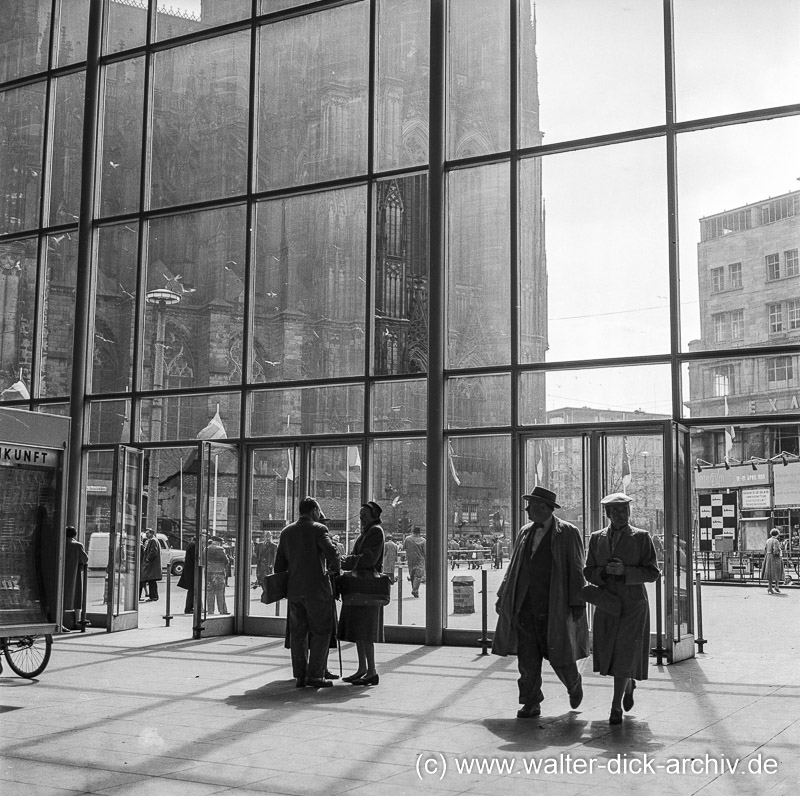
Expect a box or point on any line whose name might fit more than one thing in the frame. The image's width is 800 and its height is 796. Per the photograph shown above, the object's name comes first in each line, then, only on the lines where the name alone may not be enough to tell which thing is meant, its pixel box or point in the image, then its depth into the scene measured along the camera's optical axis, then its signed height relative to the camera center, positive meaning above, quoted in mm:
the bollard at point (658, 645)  11141 -1372
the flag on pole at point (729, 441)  33438 +2295
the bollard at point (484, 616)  11952 -1166
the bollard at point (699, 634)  12210 -1388
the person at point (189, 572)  16203 -946
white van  16266 -621
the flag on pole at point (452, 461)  13445 +649
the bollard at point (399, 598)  13477 -1080
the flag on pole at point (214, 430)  15094 +1149
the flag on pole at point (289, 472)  14664 +546
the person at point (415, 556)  13531 -550
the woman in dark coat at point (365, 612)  9336 -874
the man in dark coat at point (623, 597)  7434 -585
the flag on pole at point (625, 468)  12484 +528
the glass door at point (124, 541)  14703 -416
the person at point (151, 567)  21625 -1130
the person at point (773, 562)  23391 -1062
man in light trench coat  7656 -672
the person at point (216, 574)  14227 -828
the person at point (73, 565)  13148 -689
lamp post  15664 +2523
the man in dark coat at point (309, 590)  9312 -677
